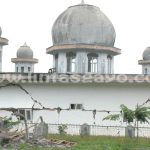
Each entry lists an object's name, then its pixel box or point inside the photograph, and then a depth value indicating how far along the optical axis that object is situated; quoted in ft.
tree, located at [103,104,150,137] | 68.23
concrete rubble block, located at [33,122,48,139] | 65.36
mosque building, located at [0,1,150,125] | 83.41
